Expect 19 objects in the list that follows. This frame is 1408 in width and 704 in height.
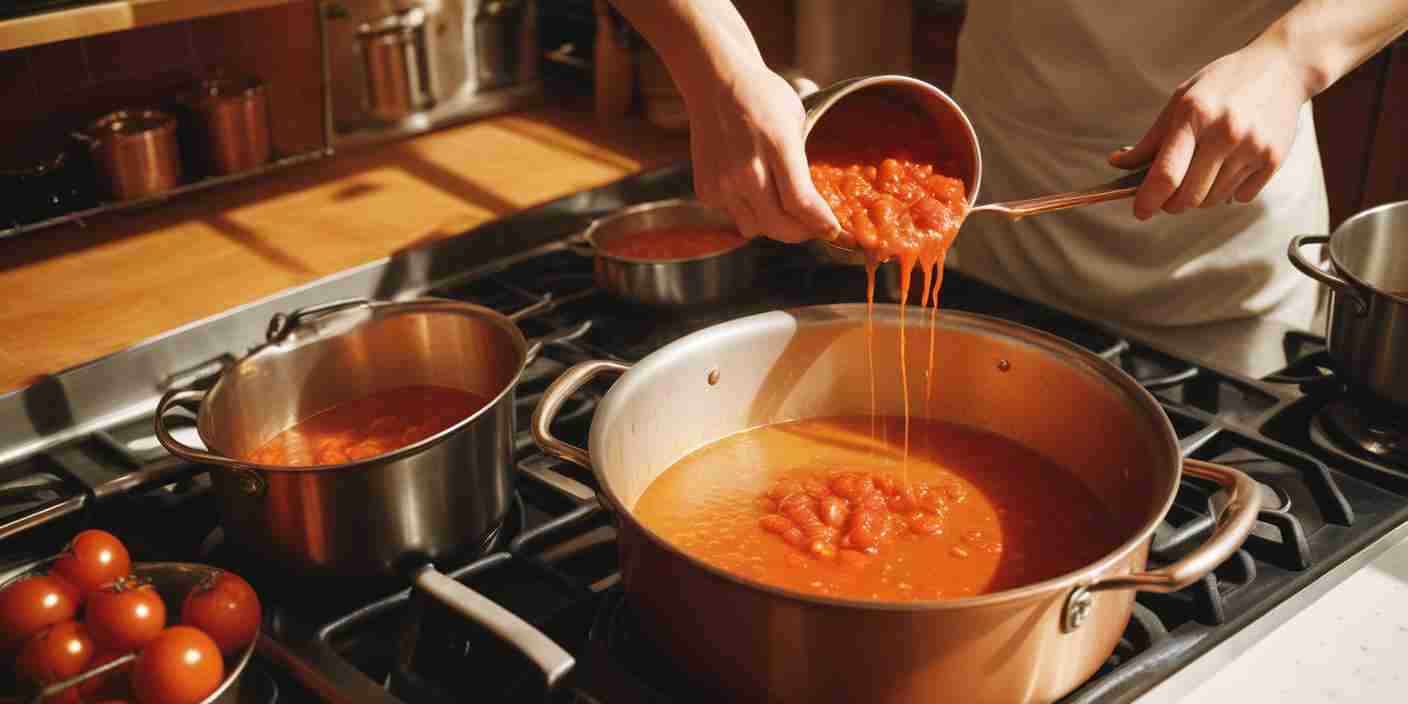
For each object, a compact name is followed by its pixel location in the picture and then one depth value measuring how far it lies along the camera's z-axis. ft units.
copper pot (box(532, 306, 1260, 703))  2.72
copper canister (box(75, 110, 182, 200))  6.19
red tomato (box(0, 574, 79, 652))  2.99
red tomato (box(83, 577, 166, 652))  2.94
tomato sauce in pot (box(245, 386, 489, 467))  4.18
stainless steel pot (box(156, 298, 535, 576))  3.45
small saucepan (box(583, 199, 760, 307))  5.28
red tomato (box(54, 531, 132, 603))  3.15
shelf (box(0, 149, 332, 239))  5.96
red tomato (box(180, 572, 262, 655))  3.04
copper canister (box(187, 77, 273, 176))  6.55
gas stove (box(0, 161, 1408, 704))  3.25
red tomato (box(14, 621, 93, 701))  2.88
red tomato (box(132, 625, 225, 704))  2.80
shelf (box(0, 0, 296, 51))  5.33
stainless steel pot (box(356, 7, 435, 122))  7.40
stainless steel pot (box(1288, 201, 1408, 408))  3.92
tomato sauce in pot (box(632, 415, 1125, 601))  3.54
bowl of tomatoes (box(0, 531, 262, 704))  2.82
